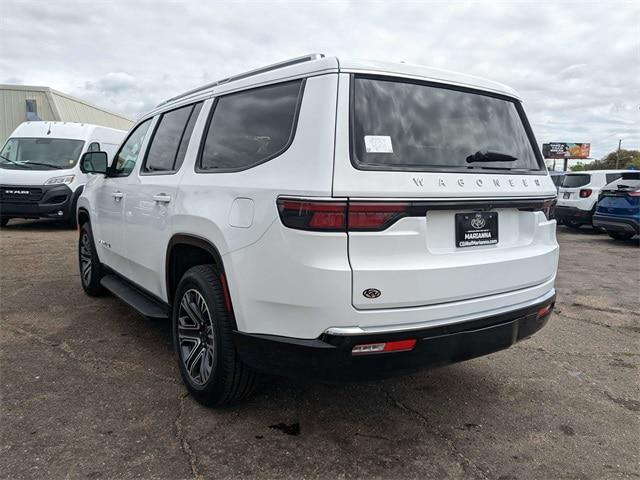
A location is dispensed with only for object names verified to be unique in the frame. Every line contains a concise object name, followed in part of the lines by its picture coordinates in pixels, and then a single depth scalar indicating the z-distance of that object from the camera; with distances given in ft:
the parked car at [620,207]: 33.91
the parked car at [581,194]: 43.37
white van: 37.52
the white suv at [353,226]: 7.69
